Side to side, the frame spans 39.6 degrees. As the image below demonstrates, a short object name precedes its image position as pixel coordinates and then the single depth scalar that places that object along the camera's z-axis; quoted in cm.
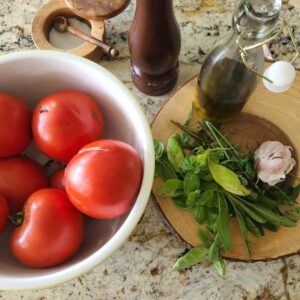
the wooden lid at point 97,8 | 72
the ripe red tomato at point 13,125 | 55
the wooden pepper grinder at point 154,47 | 58
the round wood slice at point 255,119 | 68
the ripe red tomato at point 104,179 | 48
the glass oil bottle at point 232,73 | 52
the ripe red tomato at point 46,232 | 50
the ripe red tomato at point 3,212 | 52
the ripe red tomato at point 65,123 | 53
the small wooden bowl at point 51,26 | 74
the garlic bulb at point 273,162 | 60
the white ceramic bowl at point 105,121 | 47
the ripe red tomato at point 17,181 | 55
